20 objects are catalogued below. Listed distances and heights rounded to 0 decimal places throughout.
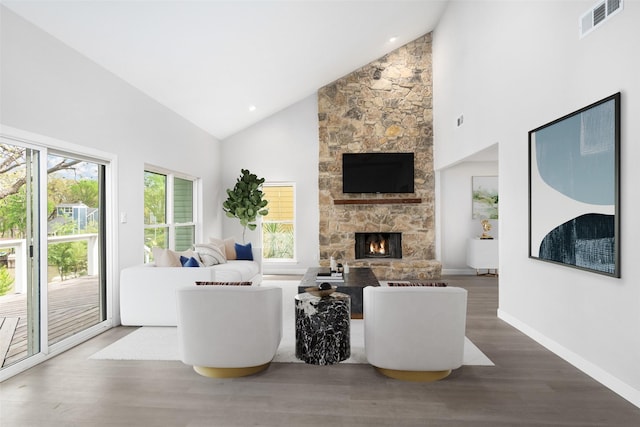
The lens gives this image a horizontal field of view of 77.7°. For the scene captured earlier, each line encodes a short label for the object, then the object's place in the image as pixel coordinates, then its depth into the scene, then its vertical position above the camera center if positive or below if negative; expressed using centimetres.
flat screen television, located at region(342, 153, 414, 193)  771 +80
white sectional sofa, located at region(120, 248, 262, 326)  430 -81
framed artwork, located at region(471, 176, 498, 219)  784 +36
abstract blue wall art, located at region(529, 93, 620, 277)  271 +19
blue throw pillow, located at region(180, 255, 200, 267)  453 -53
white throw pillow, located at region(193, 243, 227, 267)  562 -54
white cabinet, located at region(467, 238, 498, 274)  732 -73
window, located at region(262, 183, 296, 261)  816 -7
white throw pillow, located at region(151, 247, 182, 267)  452 -48
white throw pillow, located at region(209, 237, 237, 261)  636 -51
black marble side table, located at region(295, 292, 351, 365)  315 -90
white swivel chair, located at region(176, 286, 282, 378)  286 -79
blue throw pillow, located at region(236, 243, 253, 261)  645 -60
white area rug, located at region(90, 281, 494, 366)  334 -120
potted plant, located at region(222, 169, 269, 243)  759 +29
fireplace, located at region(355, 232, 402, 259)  793 -60
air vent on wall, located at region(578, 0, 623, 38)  271 +143
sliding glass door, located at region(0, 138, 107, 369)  314 -28
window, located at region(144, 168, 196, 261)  550 +9
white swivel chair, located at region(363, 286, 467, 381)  278 -80
